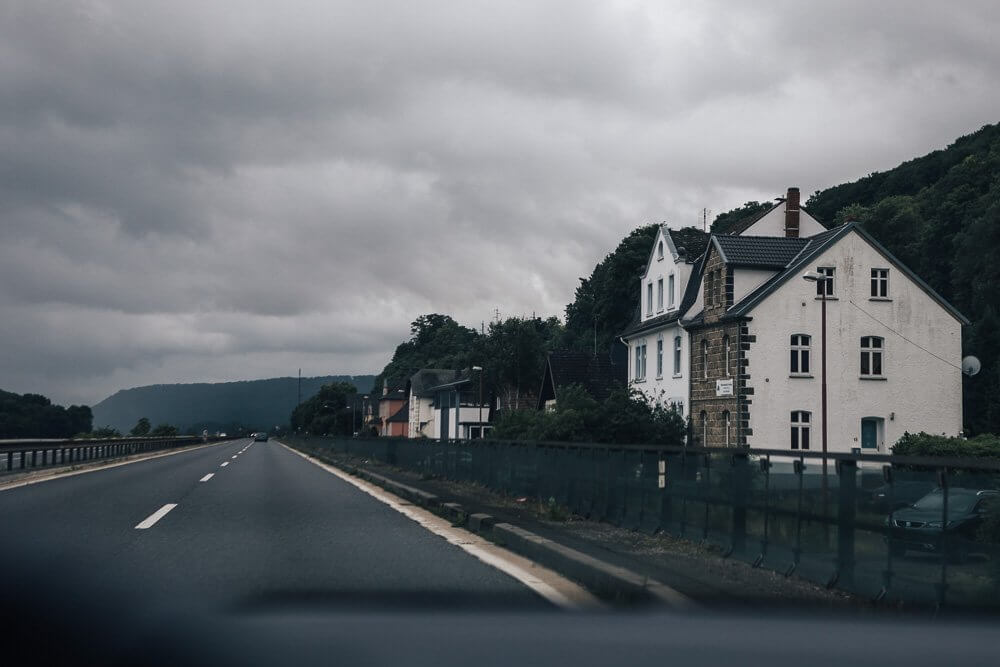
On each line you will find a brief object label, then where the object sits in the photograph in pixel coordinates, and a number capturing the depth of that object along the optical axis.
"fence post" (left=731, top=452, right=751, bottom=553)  9.02
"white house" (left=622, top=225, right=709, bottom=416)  40.81
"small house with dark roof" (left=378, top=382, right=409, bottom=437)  126.75
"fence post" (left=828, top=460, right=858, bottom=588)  7.33
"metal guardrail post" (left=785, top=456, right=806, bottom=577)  7.97
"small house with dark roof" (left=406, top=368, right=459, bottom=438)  100.44
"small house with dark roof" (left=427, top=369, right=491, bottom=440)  80.69
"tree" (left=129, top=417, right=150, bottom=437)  117.75
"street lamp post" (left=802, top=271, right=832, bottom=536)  29.96
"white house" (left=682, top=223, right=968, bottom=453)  35.81
